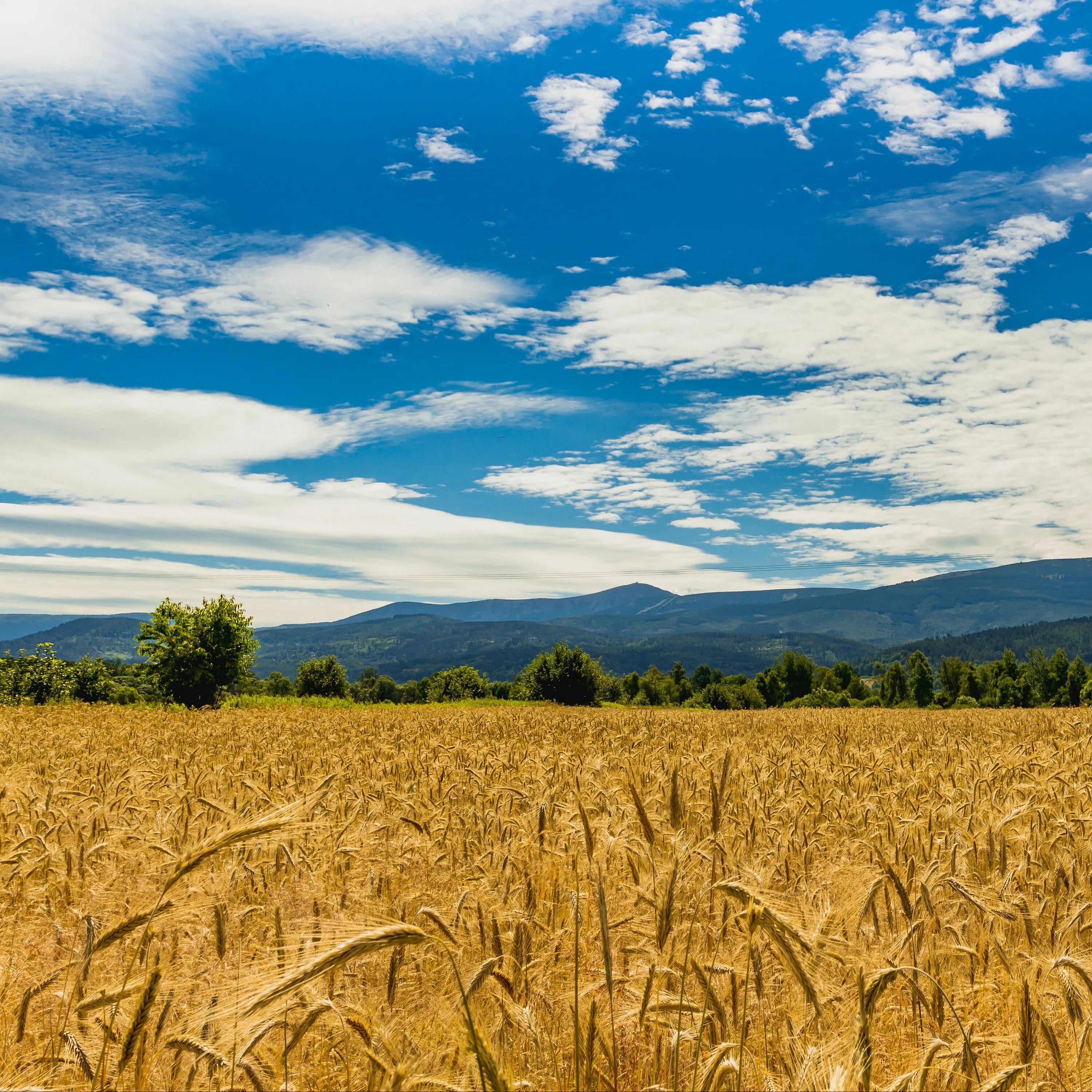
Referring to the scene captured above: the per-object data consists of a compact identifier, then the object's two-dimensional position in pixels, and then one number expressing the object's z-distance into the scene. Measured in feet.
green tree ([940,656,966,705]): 243.60
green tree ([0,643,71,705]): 112.47
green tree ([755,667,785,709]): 300.61
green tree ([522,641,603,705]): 172.65
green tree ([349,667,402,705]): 226.17
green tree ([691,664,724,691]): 416.05
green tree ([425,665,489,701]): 290.35
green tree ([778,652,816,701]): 301.63
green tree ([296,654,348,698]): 258.78
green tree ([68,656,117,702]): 127.75
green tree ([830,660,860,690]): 313.12
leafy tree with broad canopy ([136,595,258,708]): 111.24
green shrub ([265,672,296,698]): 446.93
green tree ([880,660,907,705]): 256.93
